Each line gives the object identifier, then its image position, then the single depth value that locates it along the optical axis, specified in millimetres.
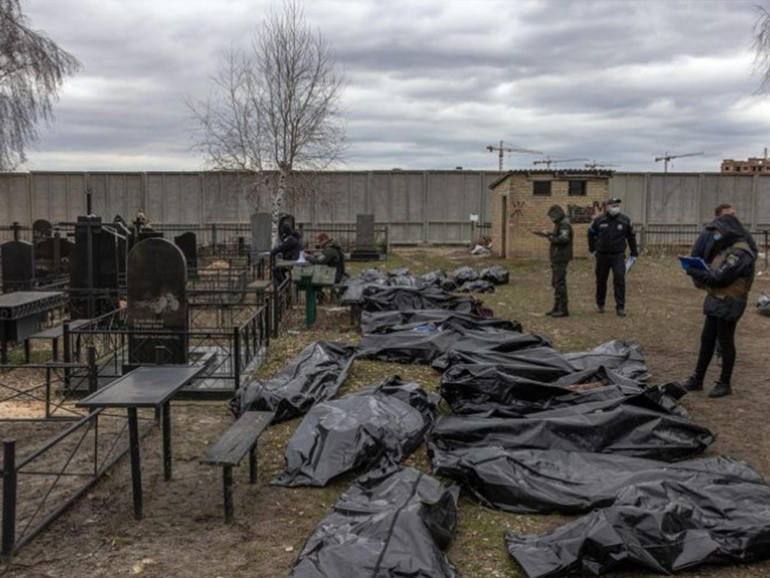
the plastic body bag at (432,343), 8500
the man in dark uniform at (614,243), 11773
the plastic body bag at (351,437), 5234
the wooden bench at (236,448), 4470
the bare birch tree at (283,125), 23719
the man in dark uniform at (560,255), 11844
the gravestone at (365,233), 25484
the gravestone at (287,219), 18197
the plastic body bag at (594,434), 5422
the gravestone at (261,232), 23266
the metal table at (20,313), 8273
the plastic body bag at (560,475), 4637
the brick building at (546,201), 21562
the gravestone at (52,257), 14891
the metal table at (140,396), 4379
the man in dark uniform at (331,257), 12625
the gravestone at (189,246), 17734
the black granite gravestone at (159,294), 8055
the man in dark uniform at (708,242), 7164
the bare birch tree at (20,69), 18234
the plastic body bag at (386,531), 3561
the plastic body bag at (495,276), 16531
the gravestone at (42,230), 18078
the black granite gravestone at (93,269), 11266
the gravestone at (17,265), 12859
